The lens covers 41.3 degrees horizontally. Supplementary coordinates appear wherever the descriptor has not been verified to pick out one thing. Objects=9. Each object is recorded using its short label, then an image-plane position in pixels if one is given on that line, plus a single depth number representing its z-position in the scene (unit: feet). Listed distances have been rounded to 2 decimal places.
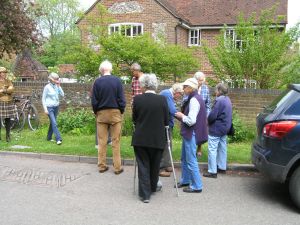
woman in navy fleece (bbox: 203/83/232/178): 24.11
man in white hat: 20.84
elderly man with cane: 19.84
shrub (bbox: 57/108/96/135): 37.42
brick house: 81.00
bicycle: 39.52
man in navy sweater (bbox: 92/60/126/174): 24.30
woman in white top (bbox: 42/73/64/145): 32.55
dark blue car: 18.78
